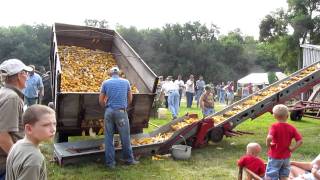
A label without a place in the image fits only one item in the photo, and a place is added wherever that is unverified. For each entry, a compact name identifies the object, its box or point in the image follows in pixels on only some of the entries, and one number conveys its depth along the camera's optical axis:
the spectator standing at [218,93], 35.13
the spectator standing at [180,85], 22.15
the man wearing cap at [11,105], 3.51
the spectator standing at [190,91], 21.97
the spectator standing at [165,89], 18.52
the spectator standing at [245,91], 26.50
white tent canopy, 40.69
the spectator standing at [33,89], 12.23
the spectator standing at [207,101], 11.77
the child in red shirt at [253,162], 5.38
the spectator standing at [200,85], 24.32
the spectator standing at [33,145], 2.67
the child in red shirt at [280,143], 5.60
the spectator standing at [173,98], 16.64
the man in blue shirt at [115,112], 8.05
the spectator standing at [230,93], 28.66
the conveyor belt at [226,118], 8.40
